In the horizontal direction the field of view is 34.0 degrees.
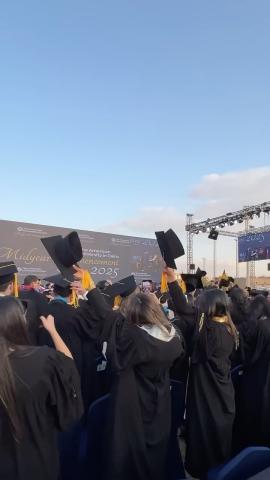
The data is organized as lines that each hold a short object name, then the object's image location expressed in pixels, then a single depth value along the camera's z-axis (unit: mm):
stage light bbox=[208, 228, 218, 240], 21781
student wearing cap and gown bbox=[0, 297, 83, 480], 1914
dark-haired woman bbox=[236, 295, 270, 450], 3934
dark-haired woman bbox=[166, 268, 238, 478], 3564
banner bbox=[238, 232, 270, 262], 19719
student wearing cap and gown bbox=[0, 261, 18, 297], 4250
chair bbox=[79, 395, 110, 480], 2965
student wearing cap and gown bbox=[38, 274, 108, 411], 4453
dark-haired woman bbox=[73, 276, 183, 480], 2945
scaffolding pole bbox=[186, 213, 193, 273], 23594
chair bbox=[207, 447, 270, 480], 1623
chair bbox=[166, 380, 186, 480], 3416
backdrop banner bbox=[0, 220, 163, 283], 16859
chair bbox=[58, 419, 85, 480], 2840
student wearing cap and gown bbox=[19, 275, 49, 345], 4098
